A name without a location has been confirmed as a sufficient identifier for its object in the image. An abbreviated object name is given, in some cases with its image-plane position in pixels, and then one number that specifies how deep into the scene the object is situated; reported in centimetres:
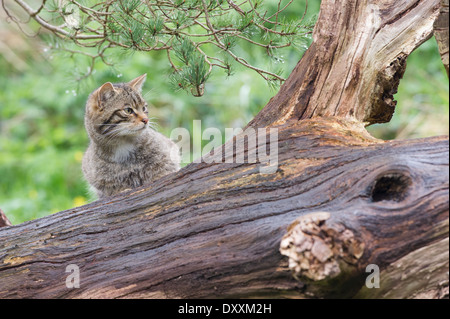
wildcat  260
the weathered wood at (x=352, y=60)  203
